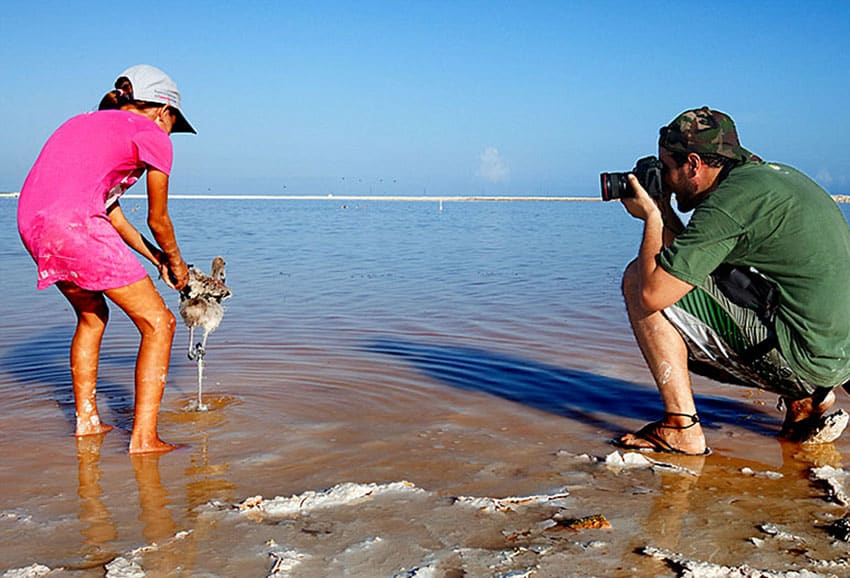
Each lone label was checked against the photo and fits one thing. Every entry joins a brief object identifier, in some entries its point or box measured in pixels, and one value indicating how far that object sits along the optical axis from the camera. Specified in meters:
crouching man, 3.83
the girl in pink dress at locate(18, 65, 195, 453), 4.16
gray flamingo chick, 5.48
